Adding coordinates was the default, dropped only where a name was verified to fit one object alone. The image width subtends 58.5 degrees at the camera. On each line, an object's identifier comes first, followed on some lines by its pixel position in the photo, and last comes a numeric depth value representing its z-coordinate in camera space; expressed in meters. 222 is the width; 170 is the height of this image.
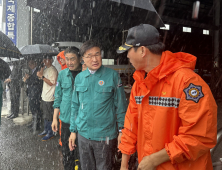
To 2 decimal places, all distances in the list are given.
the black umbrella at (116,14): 2.58
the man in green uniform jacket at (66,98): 3.21
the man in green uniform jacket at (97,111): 2.38
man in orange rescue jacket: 1.30
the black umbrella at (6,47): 3.83
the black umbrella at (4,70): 3.39
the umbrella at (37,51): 6.16
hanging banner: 10.21
